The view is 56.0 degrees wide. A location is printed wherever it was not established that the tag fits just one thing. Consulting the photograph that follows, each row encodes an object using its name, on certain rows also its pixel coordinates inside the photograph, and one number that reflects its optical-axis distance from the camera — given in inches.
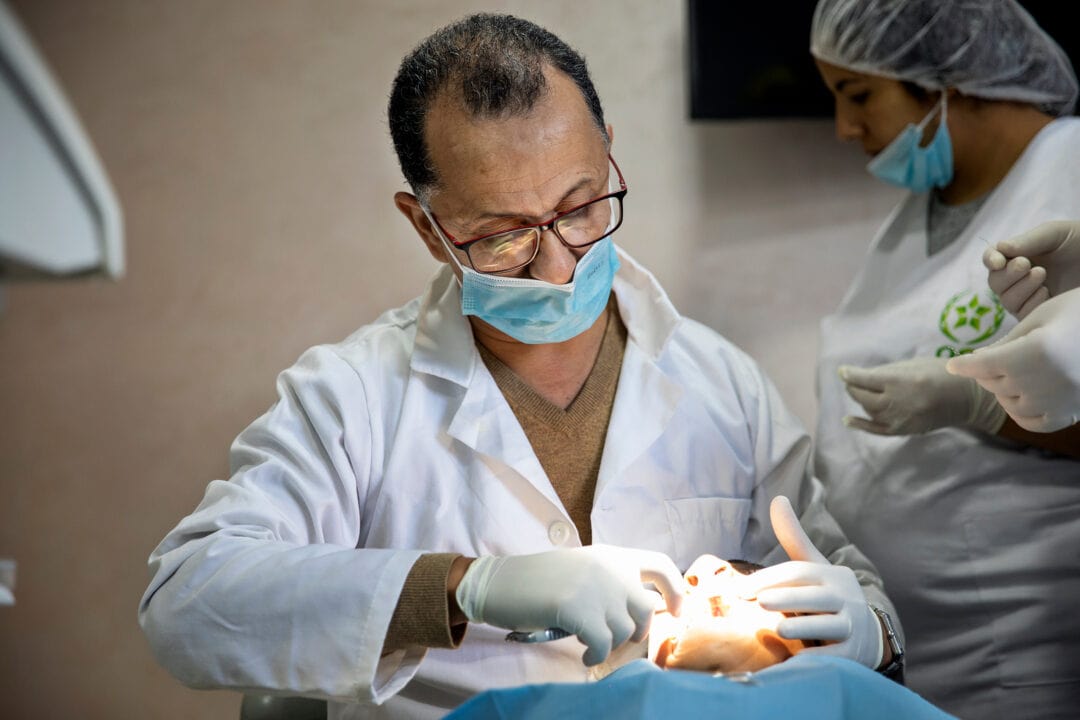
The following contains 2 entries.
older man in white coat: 52.9
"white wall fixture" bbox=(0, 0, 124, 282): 29.0
